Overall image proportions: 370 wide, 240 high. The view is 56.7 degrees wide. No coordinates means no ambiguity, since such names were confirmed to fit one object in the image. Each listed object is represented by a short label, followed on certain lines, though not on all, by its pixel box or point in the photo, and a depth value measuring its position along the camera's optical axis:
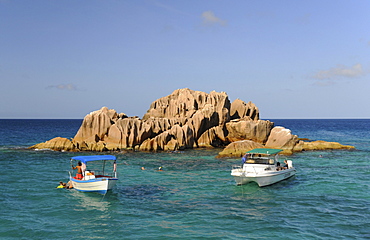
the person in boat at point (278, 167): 41.22
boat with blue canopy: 32.97
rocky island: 72.75
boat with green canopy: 37.34
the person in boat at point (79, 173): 35.60
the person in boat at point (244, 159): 40.28
